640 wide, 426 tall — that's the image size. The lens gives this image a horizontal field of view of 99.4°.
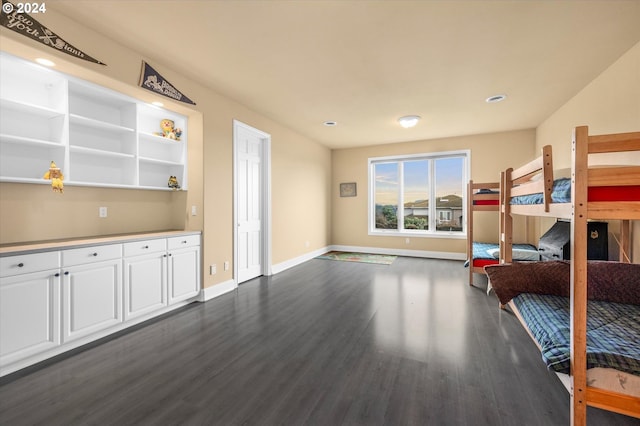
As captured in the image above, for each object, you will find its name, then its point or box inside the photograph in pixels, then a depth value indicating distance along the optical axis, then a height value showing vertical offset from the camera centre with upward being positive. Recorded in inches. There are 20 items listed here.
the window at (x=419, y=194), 237.9 +18.0
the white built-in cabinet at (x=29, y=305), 74.5 -26.9
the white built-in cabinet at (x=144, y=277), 104.1 -26.0
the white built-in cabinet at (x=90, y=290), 87.1 -26.5
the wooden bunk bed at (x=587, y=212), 50.3 +0.3
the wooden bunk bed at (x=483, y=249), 157.2 -18.9
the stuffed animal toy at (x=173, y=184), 134.6 +14.3
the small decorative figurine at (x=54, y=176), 92.1 +12.4
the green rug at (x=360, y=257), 226.0 -39.5
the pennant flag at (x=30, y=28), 76.2 +54.4
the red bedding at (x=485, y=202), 165.8 +6.9
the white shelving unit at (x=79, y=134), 89.0 +31.5
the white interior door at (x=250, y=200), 164.7 +8.2
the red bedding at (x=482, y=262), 154.1 -28.0
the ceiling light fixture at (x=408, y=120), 177.3 +61.6
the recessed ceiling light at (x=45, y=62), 87.7 +49.3
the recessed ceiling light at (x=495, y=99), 147.2 +63.8
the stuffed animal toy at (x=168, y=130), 134.8 +41.5
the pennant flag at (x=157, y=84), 109.7 +54.6
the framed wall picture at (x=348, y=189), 274.4 +24.3
